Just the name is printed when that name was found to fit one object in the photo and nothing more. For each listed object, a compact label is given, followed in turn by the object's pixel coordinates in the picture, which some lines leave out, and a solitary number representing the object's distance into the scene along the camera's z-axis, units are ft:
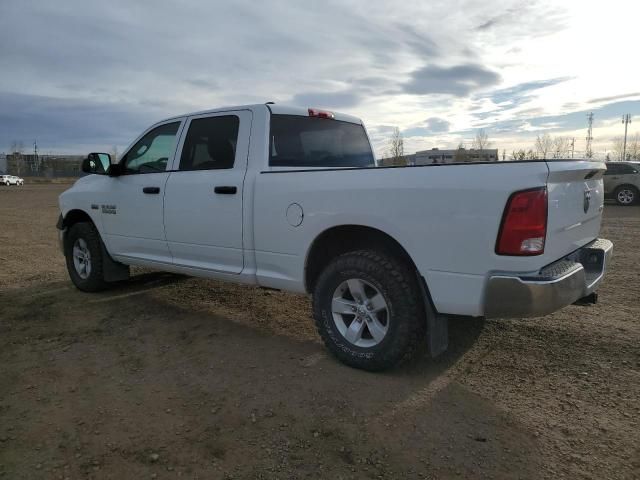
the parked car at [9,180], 177.27
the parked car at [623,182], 55.11
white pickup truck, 9.33
